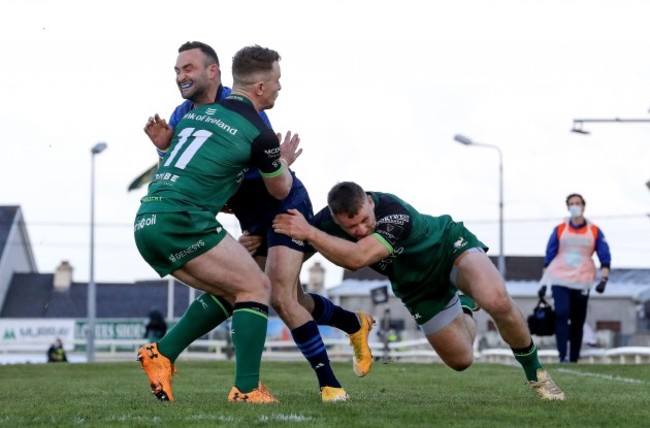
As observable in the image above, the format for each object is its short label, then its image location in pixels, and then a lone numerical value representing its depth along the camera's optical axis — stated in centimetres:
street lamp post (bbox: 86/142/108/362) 4216
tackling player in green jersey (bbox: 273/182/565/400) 751
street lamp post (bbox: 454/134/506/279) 4431
